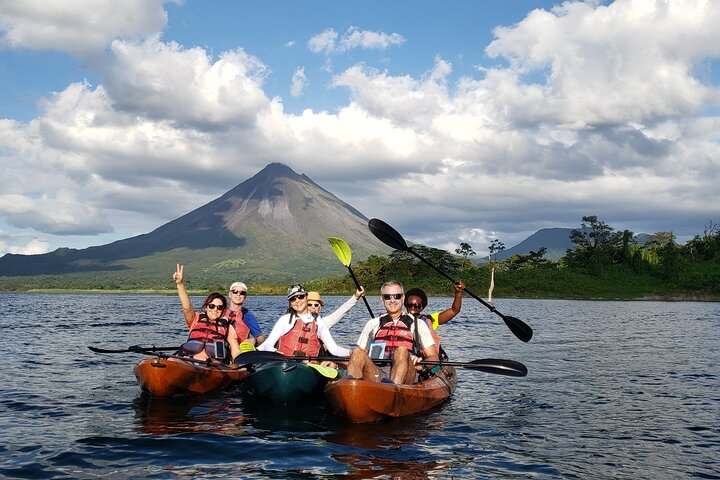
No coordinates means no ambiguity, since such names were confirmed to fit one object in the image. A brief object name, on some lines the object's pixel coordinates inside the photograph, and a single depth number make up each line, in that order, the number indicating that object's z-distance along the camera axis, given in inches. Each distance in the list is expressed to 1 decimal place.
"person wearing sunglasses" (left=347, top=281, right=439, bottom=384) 401.7
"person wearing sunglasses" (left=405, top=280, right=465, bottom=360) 478.0
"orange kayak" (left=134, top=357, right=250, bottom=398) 450.9
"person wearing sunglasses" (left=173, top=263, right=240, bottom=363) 492.7
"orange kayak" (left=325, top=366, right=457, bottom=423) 372.8
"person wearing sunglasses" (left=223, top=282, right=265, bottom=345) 543.0
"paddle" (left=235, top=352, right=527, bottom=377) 435.5
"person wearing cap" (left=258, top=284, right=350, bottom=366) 467.2
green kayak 431.8
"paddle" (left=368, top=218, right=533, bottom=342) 594.9
